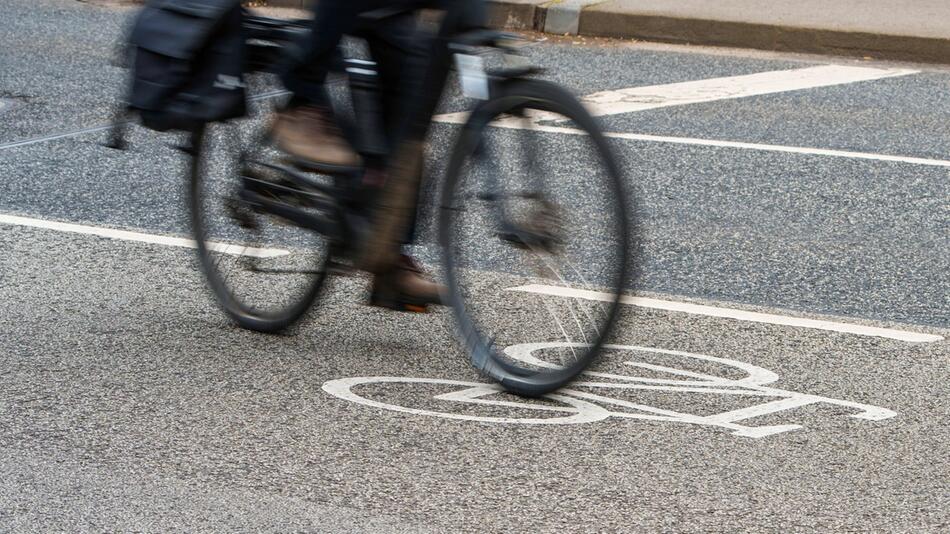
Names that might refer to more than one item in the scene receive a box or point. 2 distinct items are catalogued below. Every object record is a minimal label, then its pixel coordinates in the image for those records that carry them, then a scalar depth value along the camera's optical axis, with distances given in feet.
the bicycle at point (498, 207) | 27.90
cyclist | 28.63
